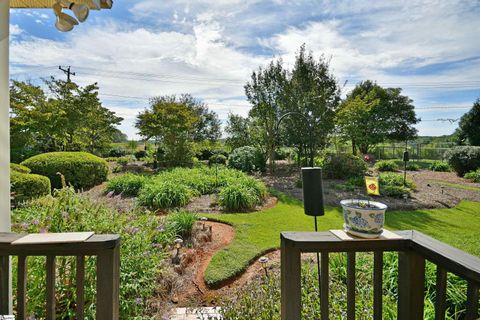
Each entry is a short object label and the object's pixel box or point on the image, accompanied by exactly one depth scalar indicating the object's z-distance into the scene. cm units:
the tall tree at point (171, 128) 1099
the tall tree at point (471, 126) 1464
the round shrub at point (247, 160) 1029
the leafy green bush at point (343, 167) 921
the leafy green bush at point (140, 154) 1703
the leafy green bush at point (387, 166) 1212
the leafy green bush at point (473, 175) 934
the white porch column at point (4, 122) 157
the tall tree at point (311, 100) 984
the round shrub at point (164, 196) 542
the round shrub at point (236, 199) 548
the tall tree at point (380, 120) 1104
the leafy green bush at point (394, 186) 671
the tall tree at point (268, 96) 1059
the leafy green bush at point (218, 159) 1354
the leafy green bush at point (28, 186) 514
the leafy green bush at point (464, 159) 1009
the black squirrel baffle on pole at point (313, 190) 150
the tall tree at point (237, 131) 1269
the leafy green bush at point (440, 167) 1234
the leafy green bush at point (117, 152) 1792
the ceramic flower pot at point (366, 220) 110
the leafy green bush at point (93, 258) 179
